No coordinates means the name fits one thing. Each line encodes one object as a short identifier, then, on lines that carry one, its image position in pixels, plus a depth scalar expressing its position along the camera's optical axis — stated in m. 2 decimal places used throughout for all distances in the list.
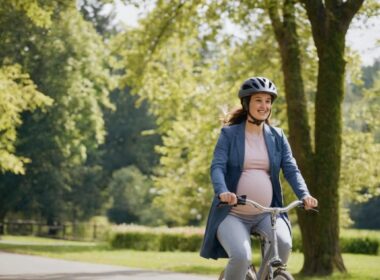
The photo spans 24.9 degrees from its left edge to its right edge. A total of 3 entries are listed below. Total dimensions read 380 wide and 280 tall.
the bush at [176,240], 30.61
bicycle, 5.84
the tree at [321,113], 15.96
